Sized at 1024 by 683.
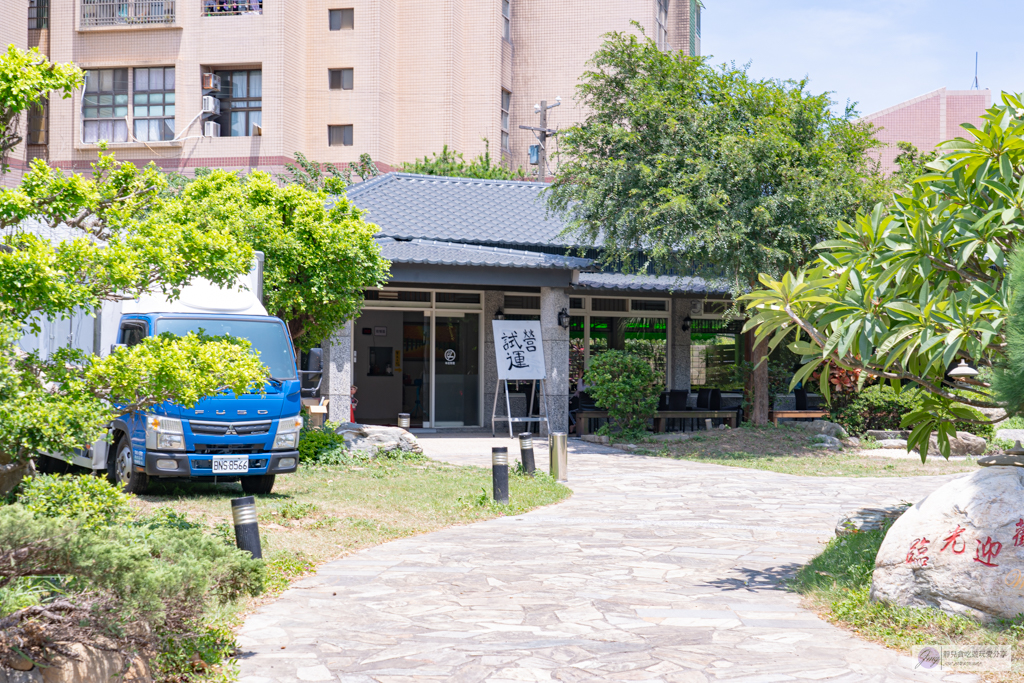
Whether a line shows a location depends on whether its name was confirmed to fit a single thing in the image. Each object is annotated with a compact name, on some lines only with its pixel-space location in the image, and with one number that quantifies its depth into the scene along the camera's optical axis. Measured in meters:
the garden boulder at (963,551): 5.49
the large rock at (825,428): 18.64
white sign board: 18.48
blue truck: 10.06
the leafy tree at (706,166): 16.03
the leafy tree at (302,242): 13.13
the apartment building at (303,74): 31.72
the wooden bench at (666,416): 19.34
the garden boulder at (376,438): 14.81
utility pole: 35.28
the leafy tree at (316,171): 28.28
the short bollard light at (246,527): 6.89
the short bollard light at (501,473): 10.62
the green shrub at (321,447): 13.76
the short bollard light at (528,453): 12.75
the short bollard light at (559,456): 12.99
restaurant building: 18.55
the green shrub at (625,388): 18.22
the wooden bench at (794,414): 19.50
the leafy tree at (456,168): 32.69
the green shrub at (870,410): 19.08
